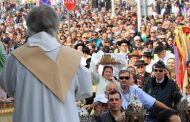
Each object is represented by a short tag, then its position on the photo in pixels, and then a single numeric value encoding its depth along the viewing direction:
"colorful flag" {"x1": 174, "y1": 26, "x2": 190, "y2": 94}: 9.62
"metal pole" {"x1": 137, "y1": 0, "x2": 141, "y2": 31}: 23.25
